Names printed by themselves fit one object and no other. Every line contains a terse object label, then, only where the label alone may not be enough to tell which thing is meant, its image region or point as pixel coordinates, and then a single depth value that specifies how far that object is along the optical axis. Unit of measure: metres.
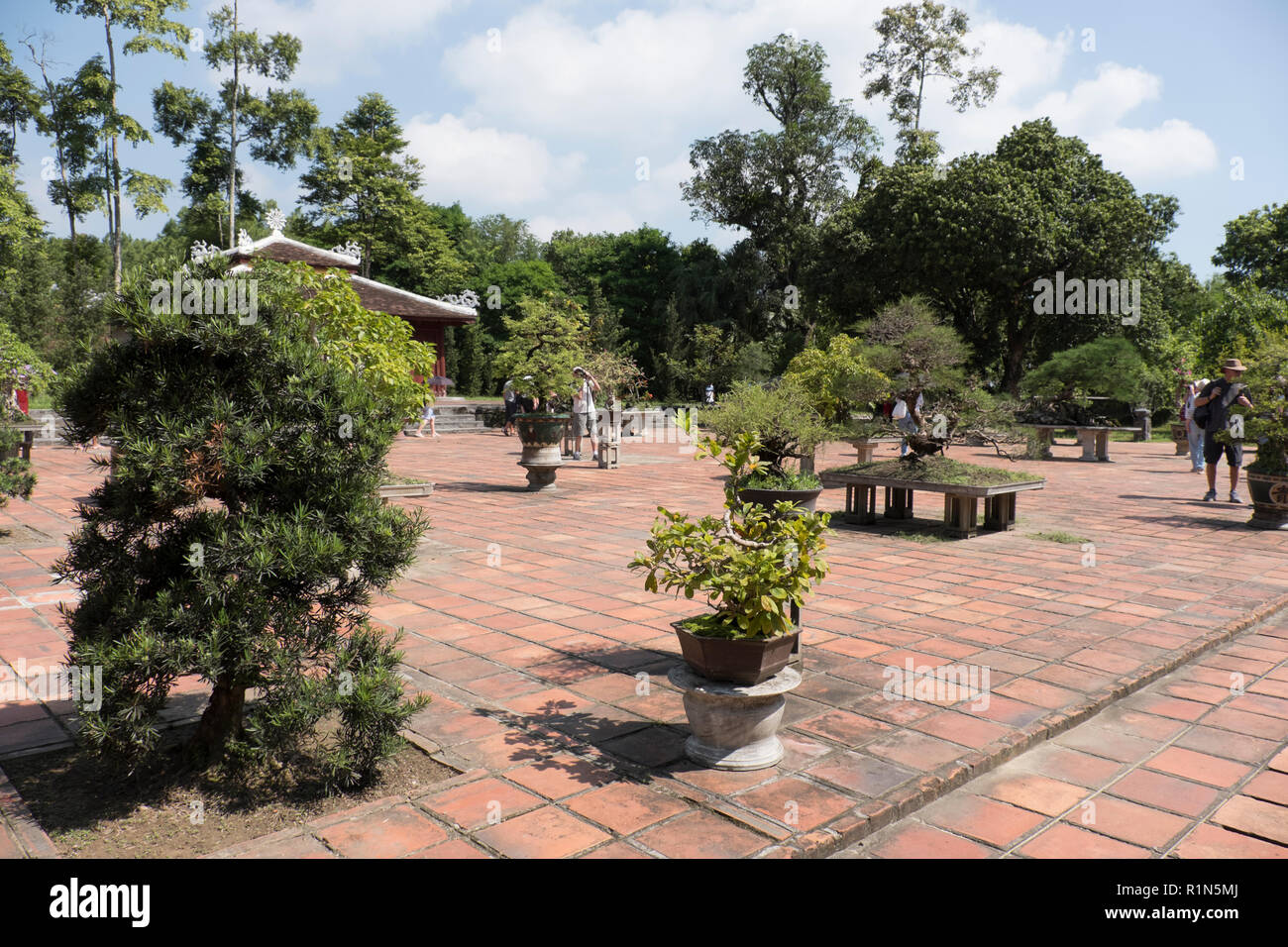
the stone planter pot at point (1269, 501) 9.42
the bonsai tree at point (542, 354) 12.92
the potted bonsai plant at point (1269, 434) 9.11
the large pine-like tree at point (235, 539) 3.07
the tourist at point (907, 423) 9.50
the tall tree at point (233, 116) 35.25
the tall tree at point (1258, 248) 38.78
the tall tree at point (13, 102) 24.58
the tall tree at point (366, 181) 39.47
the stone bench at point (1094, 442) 17.64
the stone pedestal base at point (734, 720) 3.43
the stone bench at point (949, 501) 8.77
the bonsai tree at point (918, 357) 8.95
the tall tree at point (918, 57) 34.28
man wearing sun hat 10.77
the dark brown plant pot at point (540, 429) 11.84
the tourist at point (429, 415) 22.72
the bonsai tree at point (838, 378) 9.50
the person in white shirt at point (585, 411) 16.19
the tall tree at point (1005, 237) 25.78
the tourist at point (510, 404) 22.62
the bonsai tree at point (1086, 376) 19.45
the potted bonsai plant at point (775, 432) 5.74
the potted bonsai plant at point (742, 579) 3.41
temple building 26.20
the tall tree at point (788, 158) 37.53
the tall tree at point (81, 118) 29.03
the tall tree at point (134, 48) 29.19
